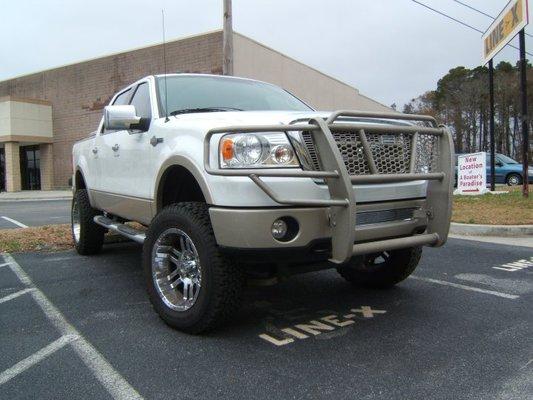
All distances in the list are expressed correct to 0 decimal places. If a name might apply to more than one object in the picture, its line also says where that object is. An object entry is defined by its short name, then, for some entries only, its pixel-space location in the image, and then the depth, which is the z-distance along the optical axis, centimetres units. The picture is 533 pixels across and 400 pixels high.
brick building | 2644
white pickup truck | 315
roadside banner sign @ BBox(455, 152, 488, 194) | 1393
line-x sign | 1173
